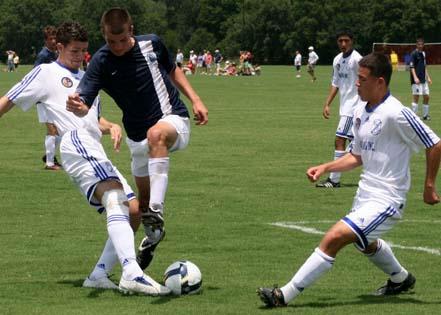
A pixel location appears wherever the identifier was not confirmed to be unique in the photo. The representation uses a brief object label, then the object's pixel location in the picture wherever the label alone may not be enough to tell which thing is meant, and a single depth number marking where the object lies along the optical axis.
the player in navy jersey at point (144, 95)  8.92
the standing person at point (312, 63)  67.81
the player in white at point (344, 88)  16.88
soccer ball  8.85
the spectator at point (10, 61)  86.57
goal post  96.01
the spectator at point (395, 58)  89.05
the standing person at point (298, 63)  78.20
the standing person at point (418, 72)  31.64
